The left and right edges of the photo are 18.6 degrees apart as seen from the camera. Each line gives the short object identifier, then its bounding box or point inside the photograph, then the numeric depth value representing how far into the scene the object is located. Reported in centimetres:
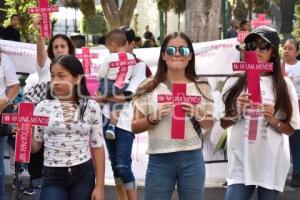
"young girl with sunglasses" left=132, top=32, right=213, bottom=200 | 568
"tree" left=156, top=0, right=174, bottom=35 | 4249
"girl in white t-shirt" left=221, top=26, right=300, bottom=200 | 598
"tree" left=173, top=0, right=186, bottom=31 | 4574
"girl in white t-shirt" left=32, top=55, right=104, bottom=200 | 573
